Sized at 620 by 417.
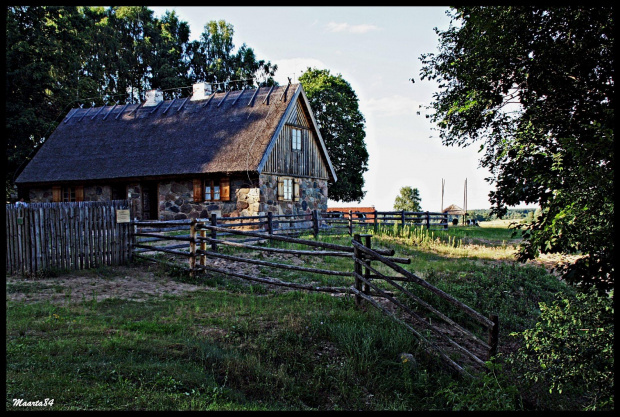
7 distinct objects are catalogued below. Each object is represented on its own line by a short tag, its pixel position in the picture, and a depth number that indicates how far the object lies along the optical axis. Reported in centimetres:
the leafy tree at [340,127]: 3350
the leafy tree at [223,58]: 3969
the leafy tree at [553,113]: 450
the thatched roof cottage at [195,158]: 2052
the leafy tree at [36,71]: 2480
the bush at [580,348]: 500
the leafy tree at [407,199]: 6085
